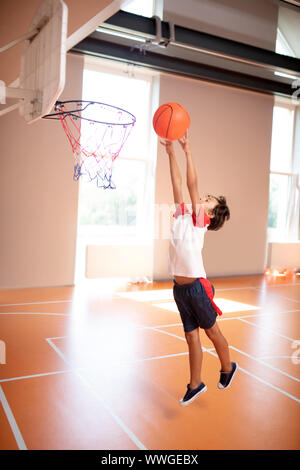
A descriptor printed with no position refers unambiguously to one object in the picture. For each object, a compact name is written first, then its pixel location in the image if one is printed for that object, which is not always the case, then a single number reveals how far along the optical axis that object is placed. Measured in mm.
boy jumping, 2639
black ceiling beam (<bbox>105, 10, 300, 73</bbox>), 4766
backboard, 2354
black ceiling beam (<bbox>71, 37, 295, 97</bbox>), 5660
